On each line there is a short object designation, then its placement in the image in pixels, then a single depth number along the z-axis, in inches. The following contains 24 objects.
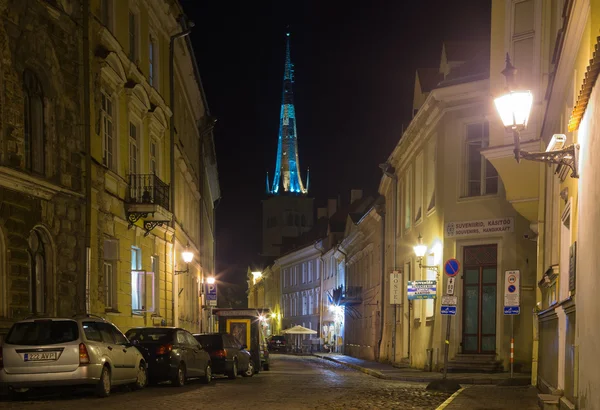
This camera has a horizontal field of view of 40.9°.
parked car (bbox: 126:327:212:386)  746.2
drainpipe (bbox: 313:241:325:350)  2810.0
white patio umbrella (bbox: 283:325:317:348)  2650.1
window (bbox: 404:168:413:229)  1346.9
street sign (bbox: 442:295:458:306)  818.8
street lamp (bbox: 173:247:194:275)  1250.2
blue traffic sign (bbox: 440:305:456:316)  810.4
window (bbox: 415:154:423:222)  1231.5
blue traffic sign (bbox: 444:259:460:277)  826.8
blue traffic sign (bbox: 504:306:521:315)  840.3
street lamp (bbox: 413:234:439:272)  1056.8
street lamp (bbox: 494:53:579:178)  467.1
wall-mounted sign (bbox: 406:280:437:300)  964.0
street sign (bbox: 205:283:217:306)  1579.7
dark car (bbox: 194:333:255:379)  930.1
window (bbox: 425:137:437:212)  1130.4
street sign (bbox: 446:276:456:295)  787.4
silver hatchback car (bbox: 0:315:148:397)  573.9
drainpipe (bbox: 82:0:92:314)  775.1
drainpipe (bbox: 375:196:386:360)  1566.2
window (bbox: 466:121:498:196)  1034.7
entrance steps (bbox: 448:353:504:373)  999.6
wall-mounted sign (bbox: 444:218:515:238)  1009.5
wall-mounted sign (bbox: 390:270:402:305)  1316.4
